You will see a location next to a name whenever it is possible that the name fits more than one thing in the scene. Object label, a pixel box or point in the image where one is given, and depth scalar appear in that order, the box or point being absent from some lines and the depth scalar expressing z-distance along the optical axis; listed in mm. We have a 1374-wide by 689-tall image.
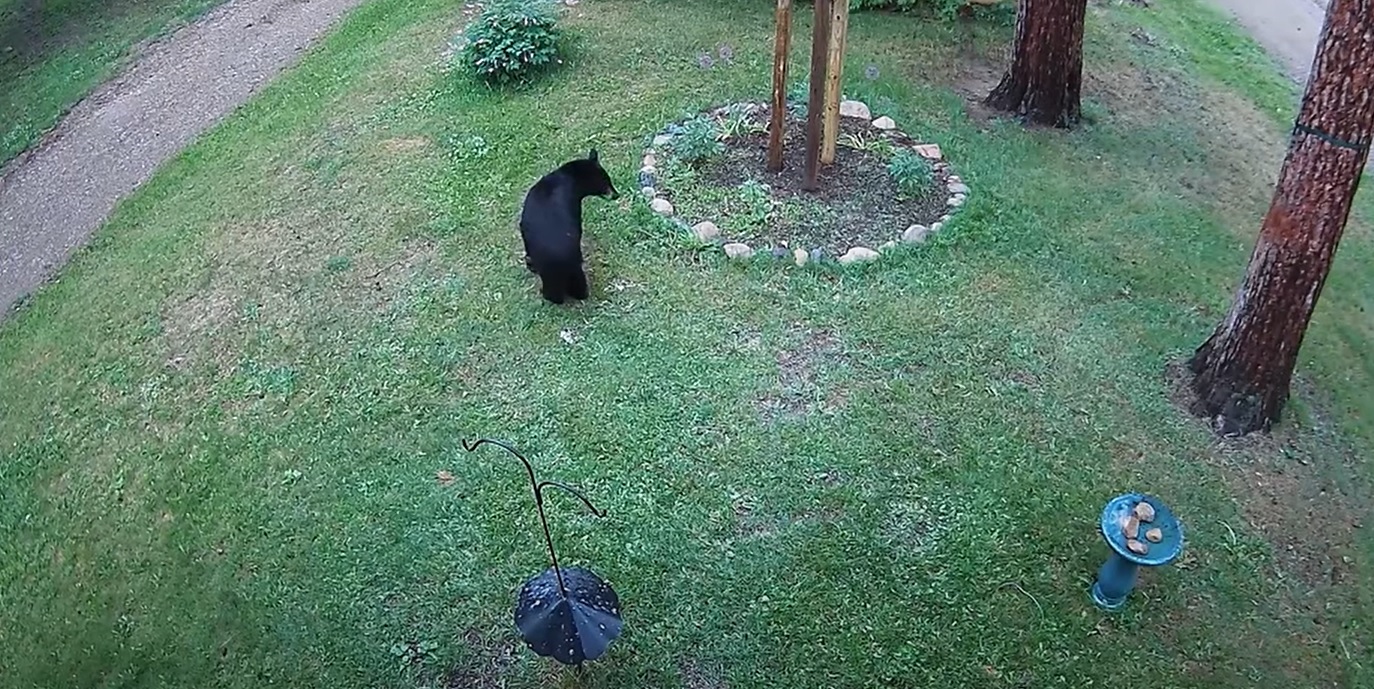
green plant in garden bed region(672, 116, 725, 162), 6234
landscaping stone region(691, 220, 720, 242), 5578
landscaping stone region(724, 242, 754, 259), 5449
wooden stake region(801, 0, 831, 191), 5485
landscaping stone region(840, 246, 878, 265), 5387
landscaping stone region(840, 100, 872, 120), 6750
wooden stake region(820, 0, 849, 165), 5672
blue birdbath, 3432
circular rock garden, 5582
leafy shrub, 7234
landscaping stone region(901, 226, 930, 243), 5551
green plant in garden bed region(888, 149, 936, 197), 5930
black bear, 4938
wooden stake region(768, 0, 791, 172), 5543
